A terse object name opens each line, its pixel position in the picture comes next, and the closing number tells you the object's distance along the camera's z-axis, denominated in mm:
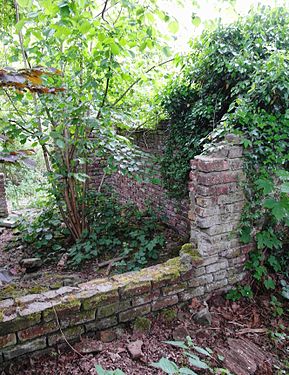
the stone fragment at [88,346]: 2164
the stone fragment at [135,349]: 2131
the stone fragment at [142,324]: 2424
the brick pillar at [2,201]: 6500
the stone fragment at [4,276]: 1415
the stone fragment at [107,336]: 2296
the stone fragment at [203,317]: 2600
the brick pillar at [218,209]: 2715
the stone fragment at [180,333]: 2401
